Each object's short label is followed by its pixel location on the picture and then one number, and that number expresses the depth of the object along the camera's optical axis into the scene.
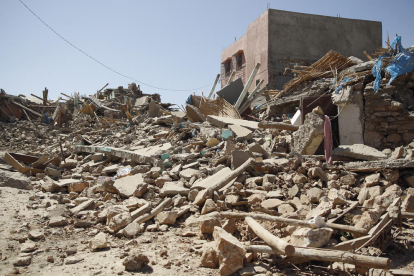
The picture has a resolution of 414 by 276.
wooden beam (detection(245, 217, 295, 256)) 2.69
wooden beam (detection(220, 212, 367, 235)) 3.15
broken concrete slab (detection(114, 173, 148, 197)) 5.33
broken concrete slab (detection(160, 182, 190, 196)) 5.14
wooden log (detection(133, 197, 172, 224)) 4.34
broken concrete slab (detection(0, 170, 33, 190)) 6.02
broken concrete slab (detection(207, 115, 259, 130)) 8.81
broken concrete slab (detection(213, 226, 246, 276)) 2.97
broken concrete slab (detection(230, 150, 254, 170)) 5.58
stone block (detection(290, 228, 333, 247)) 2.95
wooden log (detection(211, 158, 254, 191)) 4.82
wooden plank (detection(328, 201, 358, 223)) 3.49
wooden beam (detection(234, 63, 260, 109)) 12.18
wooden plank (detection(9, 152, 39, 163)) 8.03
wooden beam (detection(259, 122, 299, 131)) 6.45
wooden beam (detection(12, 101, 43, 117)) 16.73
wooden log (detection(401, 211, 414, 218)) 3.48
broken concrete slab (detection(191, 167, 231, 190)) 5.06
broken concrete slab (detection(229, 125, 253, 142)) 7.55
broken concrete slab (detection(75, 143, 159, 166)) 7.23
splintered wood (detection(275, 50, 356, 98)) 8.89
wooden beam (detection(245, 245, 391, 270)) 2.45
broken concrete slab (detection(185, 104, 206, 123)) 10.62
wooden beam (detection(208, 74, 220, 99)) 13.84
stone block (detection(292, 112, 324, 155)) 5.63
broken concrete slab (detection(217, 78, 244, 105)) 12.98
